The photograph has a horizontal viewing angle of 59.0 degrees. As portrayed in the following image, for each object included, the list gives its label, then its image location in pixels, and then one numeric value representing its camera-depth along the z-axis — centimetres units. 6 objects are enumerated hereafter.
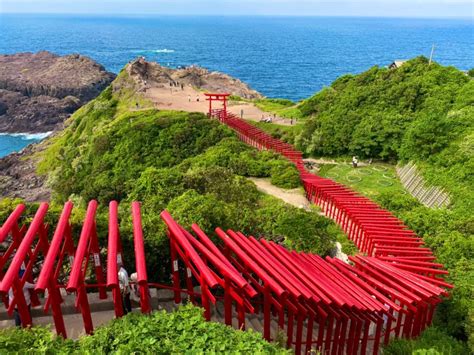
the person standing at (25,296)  944
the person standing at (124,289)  1002
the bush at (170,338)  671
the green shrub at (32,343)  648
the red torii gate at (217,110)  3947
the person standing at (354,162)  2878
